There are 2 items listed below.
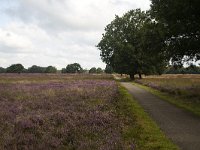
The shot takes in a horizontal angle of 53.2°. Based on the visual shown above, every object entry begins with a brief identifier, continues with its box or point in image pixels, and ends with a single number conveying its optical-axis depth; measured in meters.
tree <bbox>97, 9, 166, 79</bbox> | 45.48
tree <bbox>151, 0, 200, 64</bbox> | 15.65
